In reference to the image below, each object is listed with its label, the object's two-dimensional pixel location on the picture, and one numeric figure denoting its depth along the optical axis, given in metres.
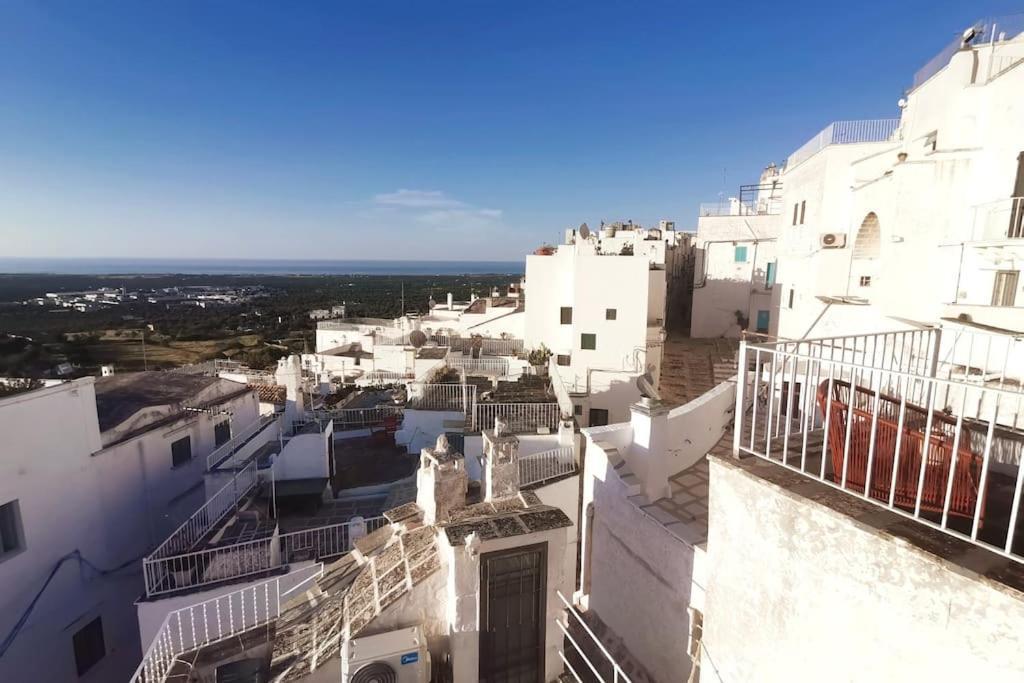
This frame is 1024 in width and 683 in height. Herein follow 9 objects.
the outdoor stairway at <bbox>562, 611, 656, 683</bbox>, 5.93
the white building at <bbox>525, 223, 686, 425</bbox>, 21.31
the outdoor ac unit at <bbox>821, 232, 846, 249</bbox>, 16.58
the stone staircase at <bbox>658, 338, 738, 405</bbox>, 18.34
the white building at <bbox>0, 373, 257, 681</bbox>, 9.12
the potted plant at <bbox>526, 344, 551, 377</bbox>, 21.22
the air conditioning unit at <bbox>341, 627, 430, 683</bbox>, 4.28
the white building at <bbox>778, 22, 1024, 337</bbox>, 10.76
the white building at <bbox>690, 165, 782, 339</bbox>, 24.08
